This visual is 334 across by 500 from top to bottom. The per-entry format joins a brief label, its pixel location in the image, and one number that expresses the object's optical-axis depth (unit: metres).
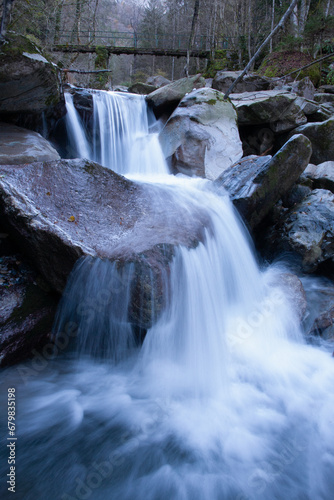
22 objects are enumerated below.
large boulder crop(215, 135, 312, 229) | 5.26
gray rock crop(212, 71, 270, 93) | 12.37
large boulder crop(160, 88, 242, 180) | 7.76
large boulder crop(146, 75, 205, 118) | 10.15
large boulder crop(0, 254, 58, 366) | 3.24
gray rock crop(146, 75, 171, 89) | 20.36
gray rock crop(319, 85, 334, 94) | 13.55
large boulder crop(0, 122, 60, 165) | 4.50
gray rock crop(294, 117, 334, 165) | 8.17
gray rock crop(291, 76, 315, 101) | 11.77
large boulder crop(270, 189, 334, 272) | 5.19
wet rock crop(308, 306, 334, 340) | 4.01
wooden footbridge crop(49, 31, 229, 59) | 17.73
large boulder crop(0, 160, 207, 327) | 3.20
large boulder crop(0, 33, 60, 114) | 5.02
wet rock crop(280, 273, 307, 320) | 4.24
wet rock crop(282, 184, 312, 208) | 6.17
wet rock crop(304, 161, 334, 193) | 6.77
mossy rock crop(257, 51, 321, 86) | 14.34
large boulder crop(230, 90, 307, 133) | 8.99
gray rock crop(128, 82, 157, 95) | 15.16
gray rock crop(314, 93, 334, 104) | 12.21
